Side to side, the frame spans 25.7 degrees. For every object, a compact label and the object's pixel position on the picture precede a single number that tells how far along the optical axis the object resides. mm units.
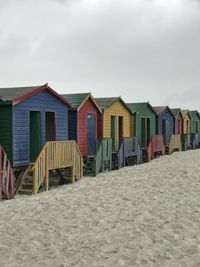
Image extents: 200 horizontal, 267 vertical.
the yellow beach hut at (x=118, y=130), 23922
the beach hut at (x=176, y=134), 34188
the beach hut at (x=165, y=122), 33219
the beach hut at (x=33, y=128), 15656
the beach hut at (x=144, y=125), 28359
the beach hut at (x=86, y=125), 20969
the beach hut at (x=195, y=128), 41312
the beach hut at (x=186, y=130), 38531
